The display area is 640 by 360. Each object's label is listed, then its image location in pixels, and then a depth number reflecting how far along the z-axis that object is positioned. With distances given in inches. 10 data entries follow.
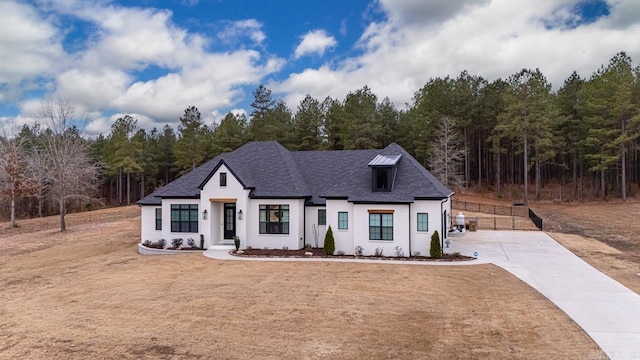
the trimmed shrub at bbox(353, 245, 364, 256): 824.3
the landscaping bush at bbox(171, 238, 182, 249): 922.7
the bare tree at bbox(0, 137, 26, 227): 1396.4
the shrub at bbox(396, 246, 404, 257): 806.3
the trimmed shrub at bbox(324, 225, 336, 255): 824.9
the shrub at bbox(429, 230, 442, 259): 784.9
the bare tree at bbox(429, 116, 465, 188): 1615.4
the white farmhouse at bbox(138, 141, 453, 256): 818.2
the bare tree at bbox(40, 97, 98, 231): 1282.0
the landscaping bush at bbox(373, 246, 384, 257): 815.1
